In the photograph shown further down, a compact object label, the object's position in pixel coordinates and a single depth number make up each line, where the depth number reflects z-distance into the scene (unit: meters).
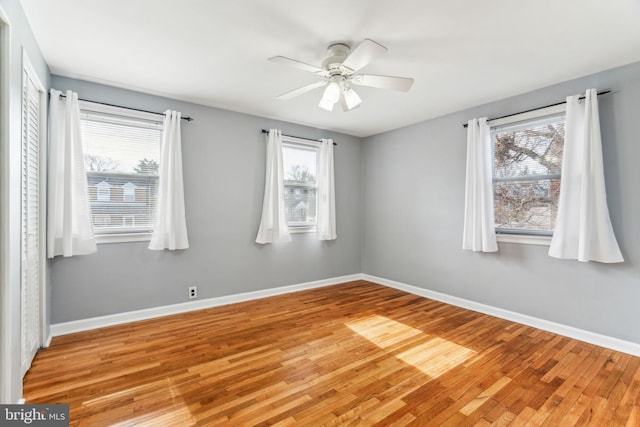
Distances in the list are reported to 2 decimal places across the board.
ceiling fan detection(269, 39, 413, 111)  2.12
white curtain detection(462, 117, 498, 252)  3.45
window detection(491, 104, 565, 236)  3.11
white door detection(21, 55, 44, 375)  2.08
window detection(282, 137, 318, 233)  4.49
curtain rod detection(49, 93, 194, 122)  2.97
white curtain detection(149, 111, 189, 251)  3.36
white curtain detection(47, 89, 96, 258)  2.78
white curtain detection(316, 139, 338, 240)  4.68
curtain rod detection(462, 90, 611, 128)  2.75
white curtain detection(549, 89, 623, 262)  2.67
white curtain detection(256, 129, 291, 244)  4.12
